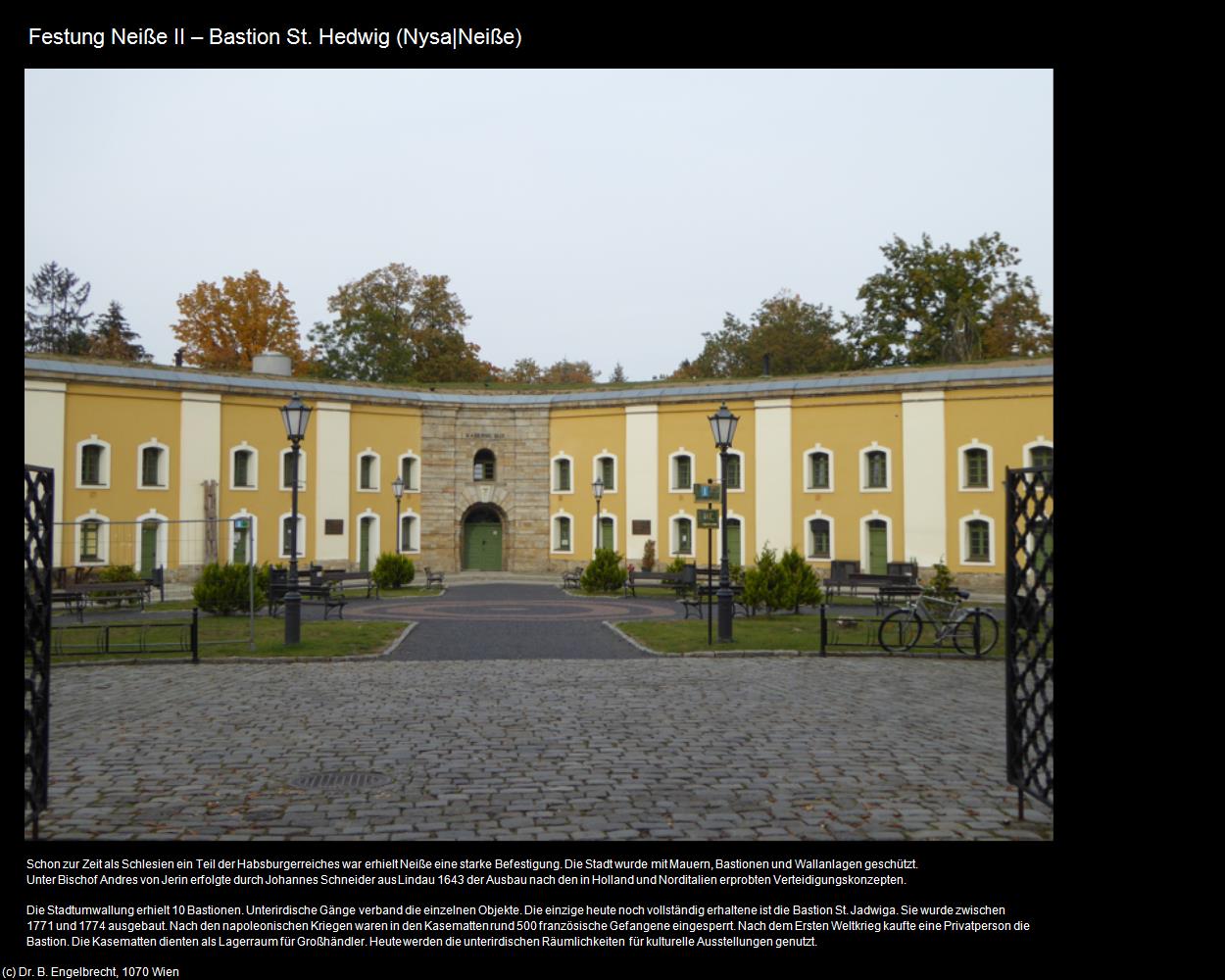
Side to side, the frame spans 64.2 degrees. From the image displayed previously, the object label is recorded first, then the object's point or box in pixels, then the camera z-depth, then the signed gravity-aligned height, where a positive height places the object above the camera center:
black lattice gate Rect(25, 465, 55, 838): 5.71 -0.56
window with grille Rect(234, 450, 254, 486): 36.78 +2.46
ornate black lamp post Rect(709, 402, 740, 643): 17.06 +1.09
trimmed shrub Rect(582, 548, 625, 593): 31.09 -1.35
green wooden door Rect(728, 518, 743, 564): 37.97 -0.31
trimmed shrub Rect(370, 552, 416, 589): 33.06 -1.29
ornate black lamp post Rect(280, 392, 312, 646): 16.12 +0.23
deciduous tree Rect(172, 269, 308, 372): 46.84 +10.18
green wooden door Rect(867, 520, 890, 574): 35.31 -0.55
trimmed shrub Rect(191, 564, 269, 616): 21.33 -1.23
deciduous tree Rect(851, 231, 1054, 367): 44.53 +10.47
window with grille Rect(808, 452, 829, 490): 36.62 +2.32
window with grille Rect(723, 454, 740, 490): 38.16 +2.36
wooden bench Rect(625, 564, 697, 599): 26.89 -1.38
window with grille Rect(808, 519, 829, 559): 36.44 -0.27
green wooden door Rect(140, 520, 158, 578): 33.62 -0.53
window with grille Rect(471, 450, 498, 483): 43.12 +2.99
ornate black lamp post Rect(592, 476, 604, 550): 39.41 +1.70
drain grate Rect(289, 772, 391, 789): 7.22 -1.86
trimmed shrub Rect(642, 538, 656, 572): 38.88 -0.91
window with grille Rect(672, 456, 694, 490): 39.25 +2.44
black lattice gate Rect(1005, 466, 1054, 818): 6.15 -0.61
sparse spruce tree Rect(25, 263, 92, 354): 64.12 +15.68
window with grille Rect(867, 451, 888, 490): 35.56 +2.23
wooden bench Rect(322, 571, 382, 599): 26.67 -1.34
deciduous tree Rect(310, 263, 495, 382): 51.53 +10.70
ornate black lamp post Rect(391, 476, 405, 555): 38.34 +1.81
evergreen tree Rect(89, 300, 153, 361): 55.94 +12.11
